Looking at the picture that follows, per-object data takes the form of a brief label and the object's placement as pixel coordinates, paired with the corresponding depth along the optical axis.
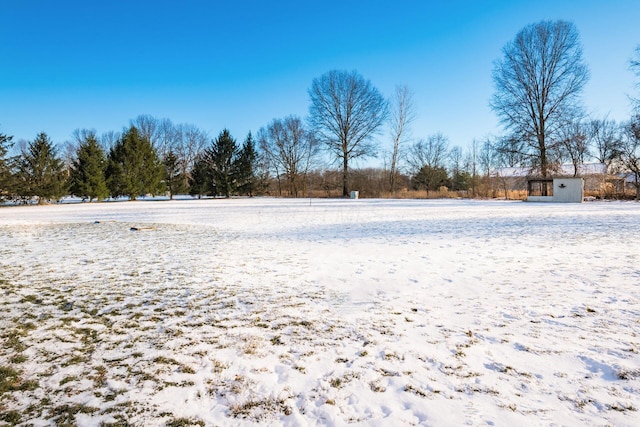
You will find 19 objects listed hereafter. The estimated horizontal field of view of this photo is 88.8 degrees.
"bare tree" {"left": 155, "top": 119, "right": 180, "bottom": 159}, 52.94
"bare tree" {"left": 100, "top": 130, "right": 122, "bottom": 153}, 57.50
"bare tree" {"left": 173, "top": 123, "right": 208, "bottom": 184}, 53.72
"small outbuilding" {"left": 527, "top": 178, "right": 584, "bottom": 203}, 20.56
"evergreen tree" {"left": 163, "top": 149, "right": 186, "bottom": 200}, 38.44
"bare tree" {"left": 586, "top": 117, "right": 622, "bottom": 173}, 37.34
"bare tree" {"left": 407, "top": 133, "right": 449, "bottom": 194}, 37.28
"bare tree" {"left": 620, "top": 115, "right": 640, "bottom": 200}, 21.92
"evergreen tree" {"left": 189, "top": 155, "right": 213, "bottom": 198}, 38.28
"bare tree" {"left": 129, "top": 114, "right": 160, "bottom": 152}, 51.66
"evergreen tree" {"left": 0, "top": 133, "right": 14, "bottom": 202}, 23.25
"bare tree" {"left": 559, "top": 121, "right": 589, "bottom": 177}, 24.51
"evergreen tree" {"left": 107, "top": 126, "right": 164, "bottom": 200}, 32.54
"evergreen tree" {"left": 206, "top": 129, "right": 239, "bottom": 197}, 38.22
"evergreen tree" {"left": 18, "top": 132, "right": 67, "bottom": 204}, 25.84
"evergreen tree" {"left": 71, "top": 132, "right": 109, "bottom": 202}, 29.58
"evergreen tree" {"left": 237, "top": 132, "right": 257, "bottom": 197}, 39.09
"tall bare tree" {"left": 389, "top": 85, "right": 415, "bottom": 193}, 35.72
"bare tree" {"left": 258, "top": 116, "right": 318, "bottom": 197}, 41.81
